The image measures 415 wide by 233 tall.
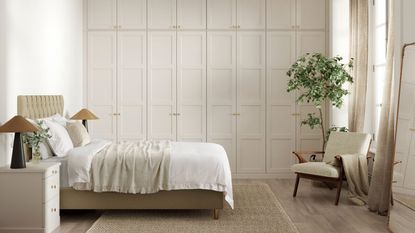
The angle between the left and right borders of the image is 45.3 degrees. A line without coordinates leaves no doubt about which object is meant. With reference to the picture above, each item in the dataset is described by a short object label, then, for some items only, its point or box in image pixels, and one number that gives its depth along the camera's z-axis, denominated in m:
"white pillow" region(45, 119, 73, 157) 4.87
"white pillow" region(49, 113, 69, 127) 5.49
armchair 5.47
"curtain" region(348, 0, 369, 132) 6.12
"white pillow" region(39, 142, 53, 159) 4.81
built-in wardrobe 7.20
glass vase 4.43
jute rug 4.40
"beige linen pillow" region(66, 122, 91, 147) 5.35
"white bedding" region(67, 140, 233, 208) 4.61
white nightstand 4.08
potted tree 6.24
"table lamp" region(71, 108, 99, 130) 6.13
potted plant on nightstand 4.45
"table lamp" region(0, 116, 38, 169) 4.03
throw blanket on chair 5.47
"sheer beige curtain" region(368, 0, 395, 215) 4.77
